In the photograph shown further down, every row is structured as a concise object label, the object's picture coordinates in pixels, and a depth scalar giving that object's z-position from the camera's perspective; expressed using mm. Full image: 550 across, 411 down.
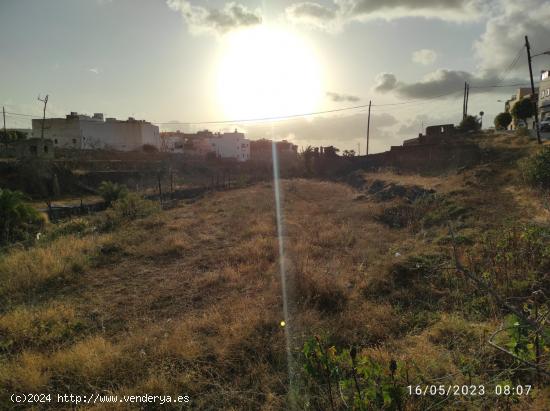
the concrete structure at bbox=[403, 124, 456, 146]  27047
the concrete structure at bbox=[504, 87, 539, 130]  42438
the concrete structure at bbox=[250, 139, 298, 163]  60406
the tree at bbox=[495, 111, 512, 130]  31125
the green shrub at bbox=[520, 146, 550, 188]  11672
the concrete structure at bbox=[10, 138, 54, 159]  30939
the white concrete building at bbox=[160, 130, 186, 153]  56328
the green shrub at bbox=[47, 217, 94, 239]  11455
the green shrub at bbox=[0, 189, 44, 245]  11406
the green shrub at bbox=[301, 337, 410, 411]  2334
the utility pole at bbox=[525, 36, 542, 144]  17656
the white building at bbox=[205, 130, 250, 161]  58281
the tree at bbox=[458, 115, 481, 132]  28422
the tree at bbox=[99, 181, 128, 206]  19531
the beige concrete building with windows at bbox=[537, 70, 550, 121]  36156
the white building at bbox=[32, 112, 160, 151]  43906
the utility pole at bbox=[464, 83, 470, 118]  35425
